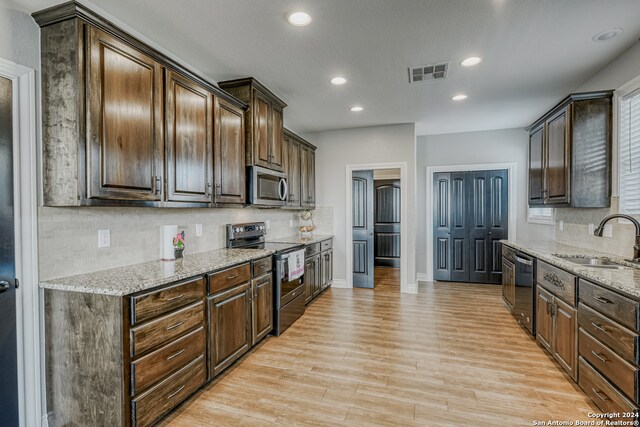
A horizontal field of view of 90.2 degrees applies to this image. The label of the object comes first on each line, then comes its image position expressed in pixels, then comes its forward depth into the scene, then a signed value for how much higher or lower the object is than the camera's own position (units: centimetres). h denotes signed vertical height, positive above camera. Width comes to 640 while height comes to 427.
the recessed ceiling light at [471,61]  284 +134
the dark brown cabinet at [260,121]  331 +98
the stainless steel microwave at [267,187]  335 +26
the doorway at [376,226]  542 -34
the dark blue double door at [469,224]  557 -27
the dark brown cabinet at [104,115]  178 +58
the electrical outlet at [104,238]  220 -20
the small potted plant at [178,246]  266 -31
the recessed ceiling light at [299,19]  220 +135
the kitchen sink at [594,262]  257 -46
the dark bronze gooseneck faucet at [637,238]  238 -23
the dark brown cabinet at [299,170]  458 +61
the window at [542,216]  445 -11
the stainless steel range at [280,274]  339 -70
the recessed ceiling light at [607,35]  240 +134
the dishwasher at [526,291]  312 -86
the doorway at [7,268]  174 -32
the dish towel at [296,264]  366 -66
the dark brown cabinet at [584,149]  290 +55
